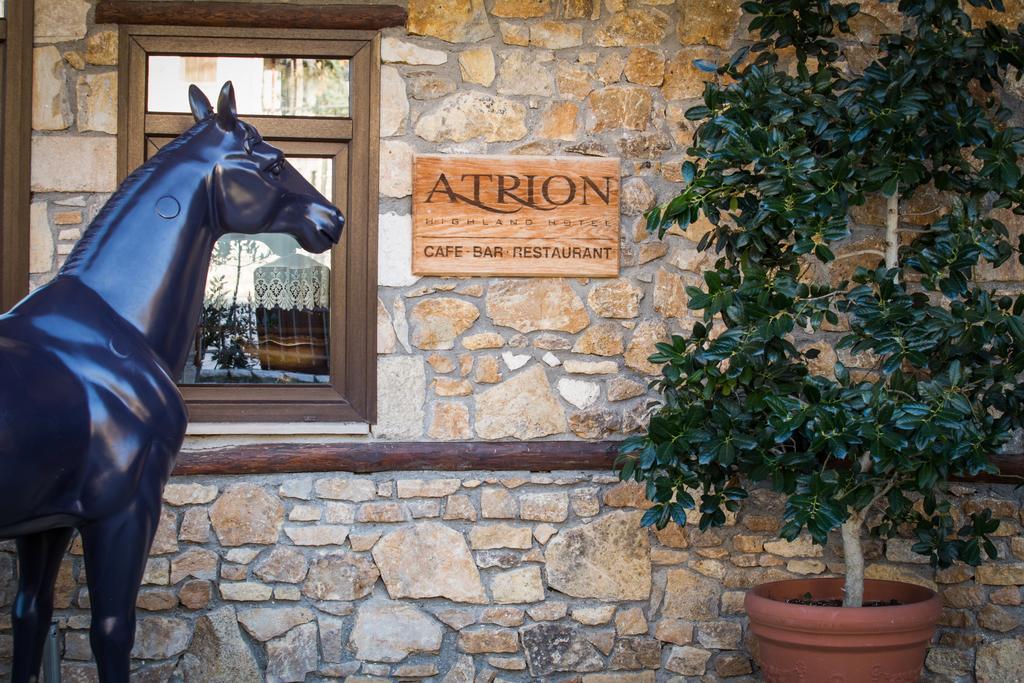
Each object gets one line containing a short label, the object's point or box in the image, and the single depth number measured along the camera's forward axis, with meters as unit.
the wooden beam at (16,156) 4.34
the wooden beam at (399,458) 4.31
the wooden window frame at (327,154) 4.41
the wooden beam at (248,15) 4.38
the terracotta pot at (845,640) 3.74
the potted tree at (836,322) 3.68
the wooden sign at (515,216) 4.42
